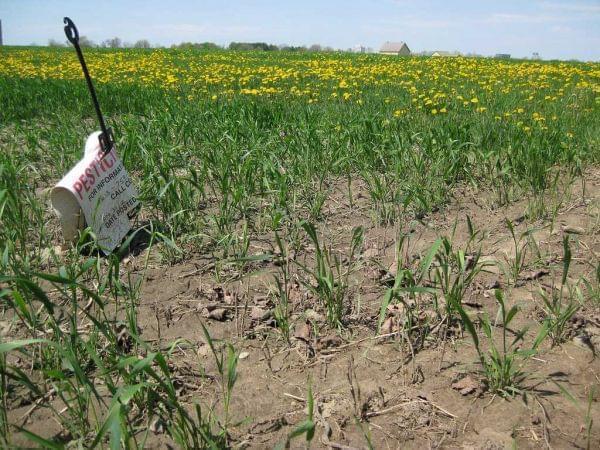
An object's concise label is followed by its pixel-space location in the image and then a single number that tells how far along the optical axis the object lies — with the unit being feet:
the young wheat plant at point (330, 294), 7.22
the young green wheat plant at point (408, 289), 6.19
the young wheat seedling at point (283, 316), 7.20
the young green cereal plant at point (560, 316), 6.44
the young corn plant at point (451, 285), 6.80
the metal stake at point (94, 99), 8.63
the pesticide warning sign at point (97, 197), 8.96
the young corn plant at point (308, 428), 4.24
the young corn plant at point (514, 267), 8.29
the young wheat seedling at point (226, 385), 5.30
